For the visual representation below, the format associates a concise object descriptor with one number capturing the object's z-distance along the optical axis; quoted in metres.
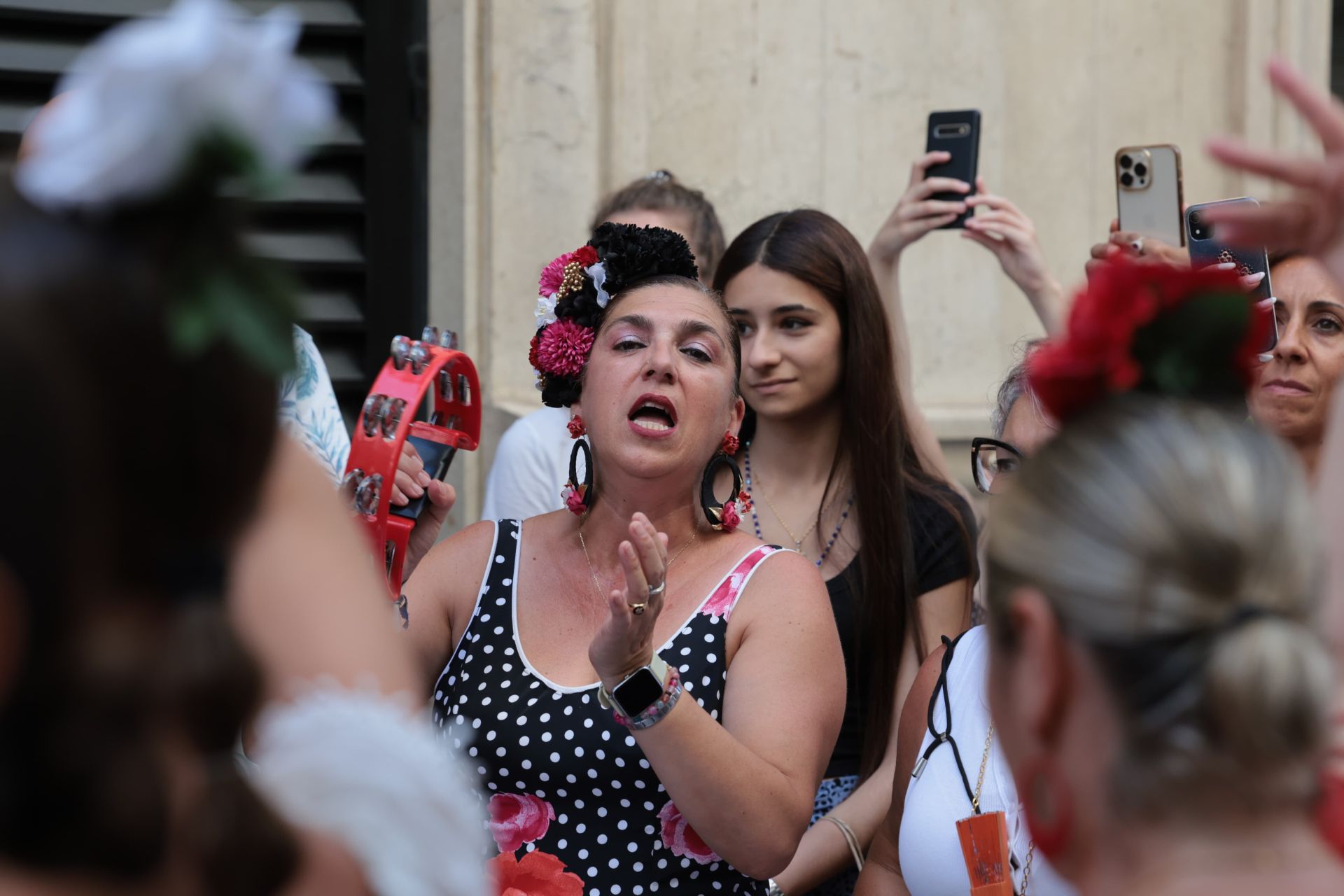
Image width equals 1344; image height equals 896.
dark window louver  4.54
